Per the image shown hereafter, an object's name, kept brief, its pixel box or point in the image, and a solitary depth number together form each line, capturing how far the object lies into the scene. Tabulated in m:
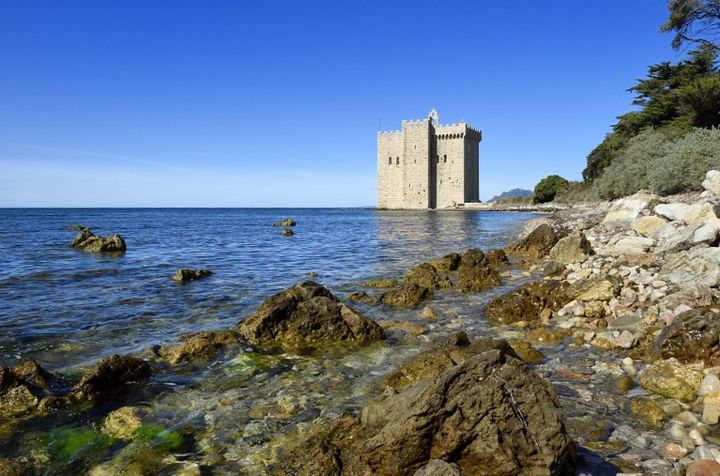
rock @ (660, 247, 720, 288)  6.76
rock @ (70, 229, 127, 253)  21.00
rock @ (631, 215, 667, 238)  11.37
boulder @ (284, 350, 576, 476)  3.03
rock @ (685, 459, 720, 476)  2.93
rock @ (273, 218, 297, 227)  47.92
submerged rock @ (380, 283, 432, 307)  9.06
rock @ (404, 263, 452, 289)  10.55
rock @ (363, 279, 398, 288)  11.23
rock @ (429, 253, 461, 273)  12.61
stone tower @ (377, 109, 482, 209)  67.88
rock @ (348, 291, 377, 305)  9.44
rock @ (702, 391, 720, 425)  3.75
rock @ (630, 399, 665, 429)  3.91
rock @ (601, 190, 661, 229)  14.81
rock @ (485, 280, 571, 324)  7.58
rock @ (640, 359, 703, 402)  4.30
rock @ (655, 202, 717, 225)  9.44
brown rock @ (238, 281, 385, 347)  6.73
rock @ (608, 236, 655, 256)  10.10
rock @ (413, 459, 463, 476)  2.74
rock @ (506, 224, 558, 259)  14.75
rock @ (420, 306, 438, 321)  7.87
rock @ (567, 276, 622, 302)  7.29
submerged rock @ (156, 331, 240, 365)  6.09
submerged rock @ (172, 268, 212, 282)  12.53
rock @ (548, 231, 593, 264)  11.21
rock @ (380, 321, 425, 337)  7.14
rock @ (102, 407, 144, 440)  4.15
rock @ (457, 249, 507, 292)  10.26
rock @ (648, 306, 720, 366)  4.80
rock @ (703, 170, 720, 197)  13.35
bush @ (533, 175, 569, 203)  69.06
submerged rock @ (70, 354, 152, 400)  4.90
